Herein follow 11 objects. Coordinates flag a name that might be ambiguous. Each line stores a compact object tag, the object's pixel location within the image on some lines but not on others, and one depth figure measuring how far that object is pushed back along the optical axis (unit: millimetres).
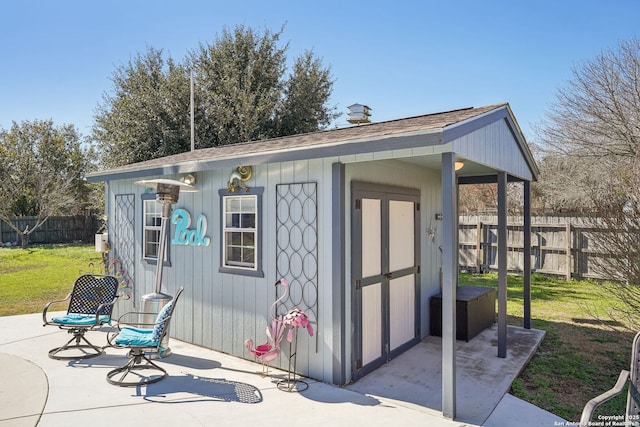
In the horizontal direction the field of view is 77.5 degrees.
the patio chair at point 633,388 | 2218
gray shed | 3764
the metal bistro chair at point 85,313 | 4719
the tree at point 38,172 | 19062
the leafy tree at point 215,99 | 13109
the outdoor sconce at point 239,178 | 4711
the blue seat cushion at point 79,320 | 4699
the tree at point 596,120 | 11336
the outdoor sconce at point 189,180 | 5262
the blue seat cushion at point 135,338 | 4016
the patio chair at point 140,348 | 4016
